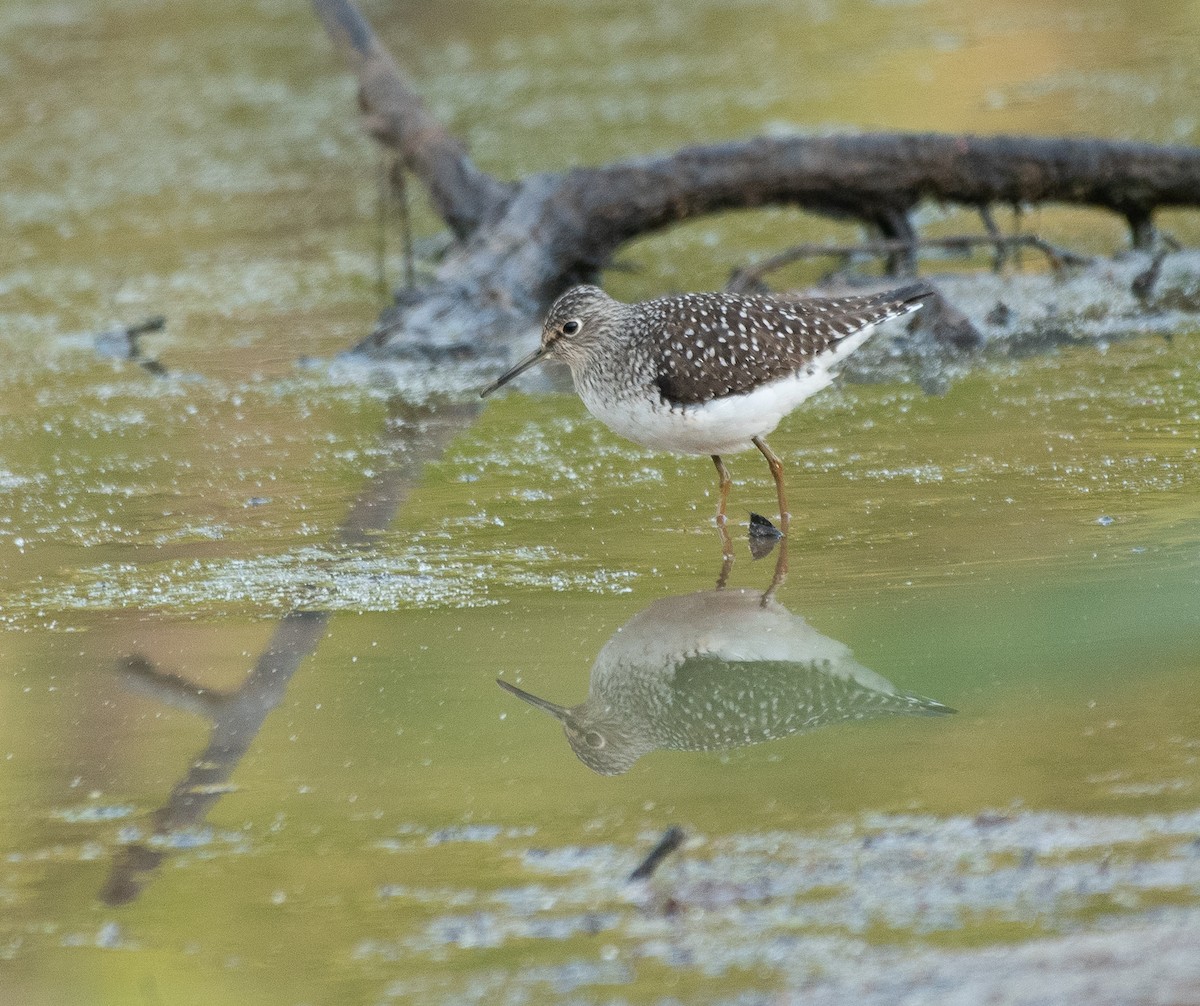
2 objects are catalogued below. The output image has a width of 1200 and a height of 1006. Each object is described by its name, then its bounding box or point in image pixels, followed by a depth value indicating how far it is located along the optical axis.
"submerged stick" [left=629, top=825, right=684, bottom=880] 6.78
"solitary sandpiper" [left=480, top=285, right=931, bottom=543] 11.06
